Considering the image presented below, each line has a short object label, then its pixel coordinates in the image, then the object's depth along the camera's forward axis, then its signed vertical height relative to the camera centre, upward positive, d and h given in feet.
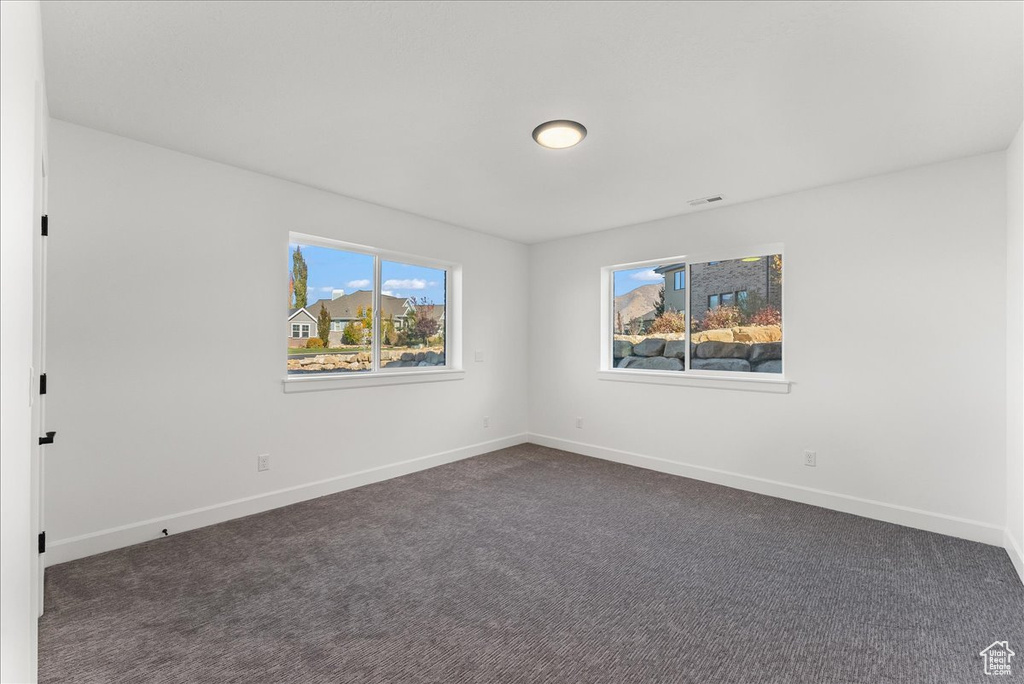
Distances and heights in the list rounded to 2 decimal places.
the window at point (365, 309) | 12.59 +1.20
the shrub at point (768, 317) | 13.03 +0.86
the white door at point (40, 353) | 5.93 -0.05
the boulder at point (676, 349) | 15.02 -0.03
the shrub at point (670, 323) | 15.07 +0.81
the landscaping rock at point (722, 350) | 13.73 -0.07
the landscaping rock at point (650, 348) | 15.64 +0.00
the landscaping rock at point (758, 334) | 13.06 +0.40
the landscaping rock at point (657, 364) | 15.20 -0.54
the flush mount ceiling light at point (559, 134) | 8.58 +4.06
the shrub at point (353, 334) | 13.48 +0.44
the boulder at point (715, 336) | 13.99 +0.37
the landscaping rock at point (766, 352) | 13.00 -0.12
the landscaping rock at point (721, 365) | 13.67 -0.51
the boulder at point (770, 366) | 12.98 -0.53
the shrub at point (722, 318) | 13.85 +0.89
